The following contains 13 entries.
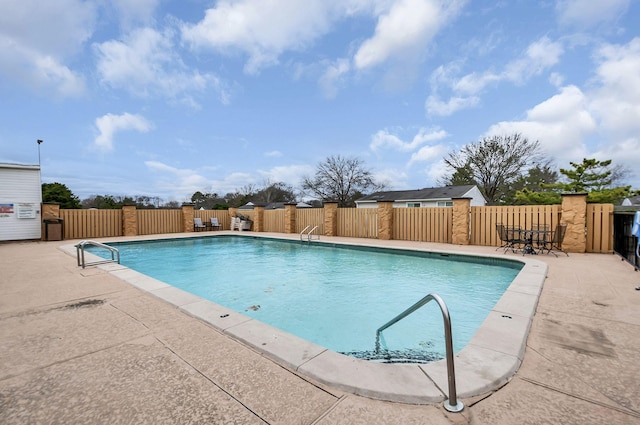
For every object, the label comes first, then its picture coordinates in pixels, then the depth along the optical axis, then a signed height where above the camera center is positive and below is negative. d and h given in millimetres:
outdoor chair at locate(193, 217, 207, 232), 15016 -955
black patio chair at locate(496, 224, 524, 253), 7332 -885
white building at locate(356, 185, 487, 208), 20672 +766
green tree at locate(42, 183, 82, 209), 20156 +982
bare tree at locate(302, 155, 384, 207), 30828 +2940
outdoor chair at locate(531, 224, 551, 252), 7371 -903
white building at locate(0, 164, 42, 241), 10461 +231
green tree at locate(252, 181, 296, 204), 41506 +1884
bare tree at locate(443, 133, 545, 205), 20241 +3283
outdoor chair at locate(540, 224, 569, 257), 6901 -882
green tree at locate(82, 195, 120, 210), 26100 +545
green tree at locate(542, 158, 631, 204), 13547 +1418
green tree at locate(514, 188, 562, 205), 13883 +386
